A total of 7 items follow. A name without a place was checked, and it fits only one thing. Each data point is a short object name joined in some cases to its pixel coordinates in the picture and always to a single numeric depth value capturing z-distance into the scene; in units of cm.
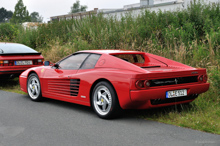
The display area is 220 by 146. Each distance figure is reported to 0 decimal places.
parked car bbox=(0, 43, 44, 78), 948
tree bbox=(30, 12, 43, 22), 16150
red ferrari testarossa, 506
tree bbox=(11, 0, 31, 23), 9051
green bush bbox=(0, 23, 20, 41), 1893
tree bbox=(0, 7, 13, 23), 14488
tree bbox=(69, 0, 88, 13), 11131
